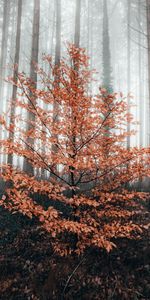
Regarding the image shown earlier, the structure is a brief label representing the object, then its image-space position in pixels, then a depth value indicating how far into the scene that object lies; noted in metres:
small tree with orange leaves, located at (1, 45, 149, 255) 4.82
